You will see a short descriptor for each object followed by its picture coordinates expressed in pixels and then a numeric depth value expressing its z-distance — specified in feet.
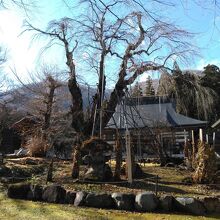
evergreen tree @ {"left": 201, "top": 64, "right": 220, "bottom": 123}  64.07
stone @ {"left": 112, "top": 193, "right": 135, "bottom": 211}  16.71
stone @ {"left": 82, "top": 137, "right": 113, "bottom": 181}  22.23
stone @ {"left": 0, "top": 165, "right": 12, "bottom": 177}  24.22
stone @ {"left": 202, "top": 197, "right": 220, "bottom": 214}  16.75
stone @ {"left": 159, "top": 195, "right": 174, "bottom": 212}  16.66
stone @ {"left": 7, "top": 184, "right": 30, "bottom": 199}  18.84
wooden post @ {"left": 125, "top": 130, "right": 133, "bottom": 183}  21.04
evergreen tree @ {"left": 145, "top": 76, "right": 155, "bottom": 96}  48.11
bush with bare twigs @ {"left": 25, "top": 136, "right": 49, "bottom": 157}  36.77
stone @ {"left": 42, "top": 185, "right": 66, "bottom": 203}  17.97
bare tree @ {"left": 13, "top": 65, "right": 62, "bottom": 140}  43.90
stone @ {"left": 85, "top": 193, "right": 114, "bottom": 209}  17.03
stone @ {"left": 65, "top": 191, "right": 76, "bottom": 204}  17.72
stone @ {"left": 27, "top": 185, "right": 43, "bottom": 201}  18.50
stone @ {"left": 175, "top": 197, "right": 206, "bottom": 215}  16.32
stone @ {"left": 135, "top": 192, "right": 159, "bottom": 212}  16.51
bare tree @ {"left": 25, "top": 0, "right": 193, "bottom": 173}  27.70
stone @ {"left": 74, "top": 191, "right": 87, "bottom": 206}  17.29
